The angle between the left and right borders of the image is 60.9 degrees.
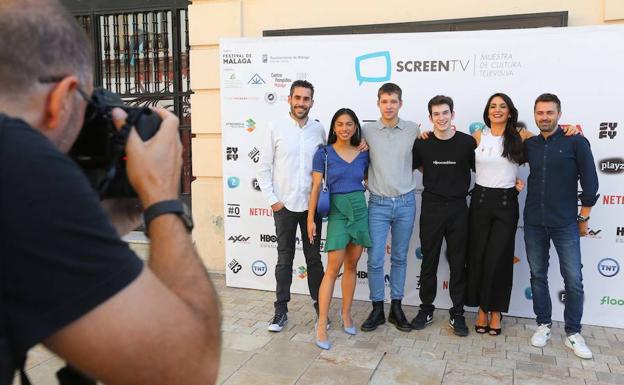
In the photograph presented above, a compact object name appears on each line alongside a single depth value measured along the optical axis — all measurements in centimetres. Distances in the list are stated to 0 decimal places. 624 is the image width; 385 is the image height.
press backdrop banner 466
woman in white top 452
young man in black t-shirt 466
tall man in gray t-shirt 476
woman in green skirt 455
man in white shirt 484
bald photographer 78
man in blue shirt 426
